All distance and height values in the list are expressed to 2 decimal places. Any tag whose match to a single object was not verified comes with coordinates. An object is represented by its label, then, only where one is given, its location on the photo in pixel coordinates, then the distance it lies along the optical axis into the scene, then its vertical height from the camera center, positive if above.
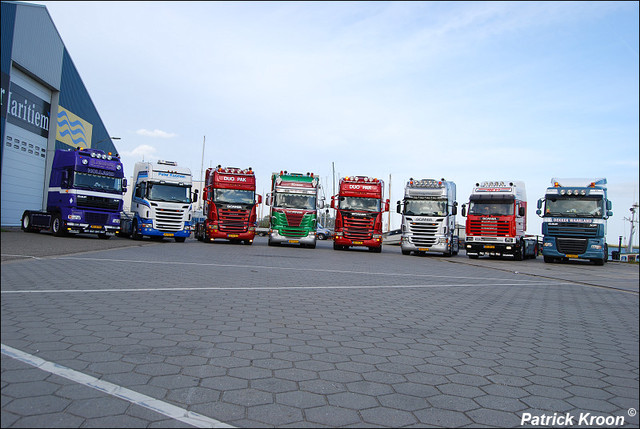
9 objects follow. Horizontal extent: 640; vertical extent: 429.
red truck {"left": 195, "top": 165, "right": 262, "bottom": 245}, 23.52 +1.28
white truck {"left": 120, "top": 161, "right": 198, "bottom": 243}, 21.92 +1.29
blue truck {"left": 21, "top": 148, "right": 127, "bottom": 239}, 19.05 +1.25
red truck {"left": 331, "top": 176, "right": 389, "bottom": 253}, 23.98 +1.23
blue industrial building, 24.16 +6.76
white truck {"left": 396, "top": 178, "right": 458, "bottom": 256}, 23.38 +1.26
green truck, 23.75 +1.26
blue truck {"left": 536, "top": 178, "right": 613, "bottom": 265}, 21.16 +1.25
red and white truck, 22.94 +1.22
